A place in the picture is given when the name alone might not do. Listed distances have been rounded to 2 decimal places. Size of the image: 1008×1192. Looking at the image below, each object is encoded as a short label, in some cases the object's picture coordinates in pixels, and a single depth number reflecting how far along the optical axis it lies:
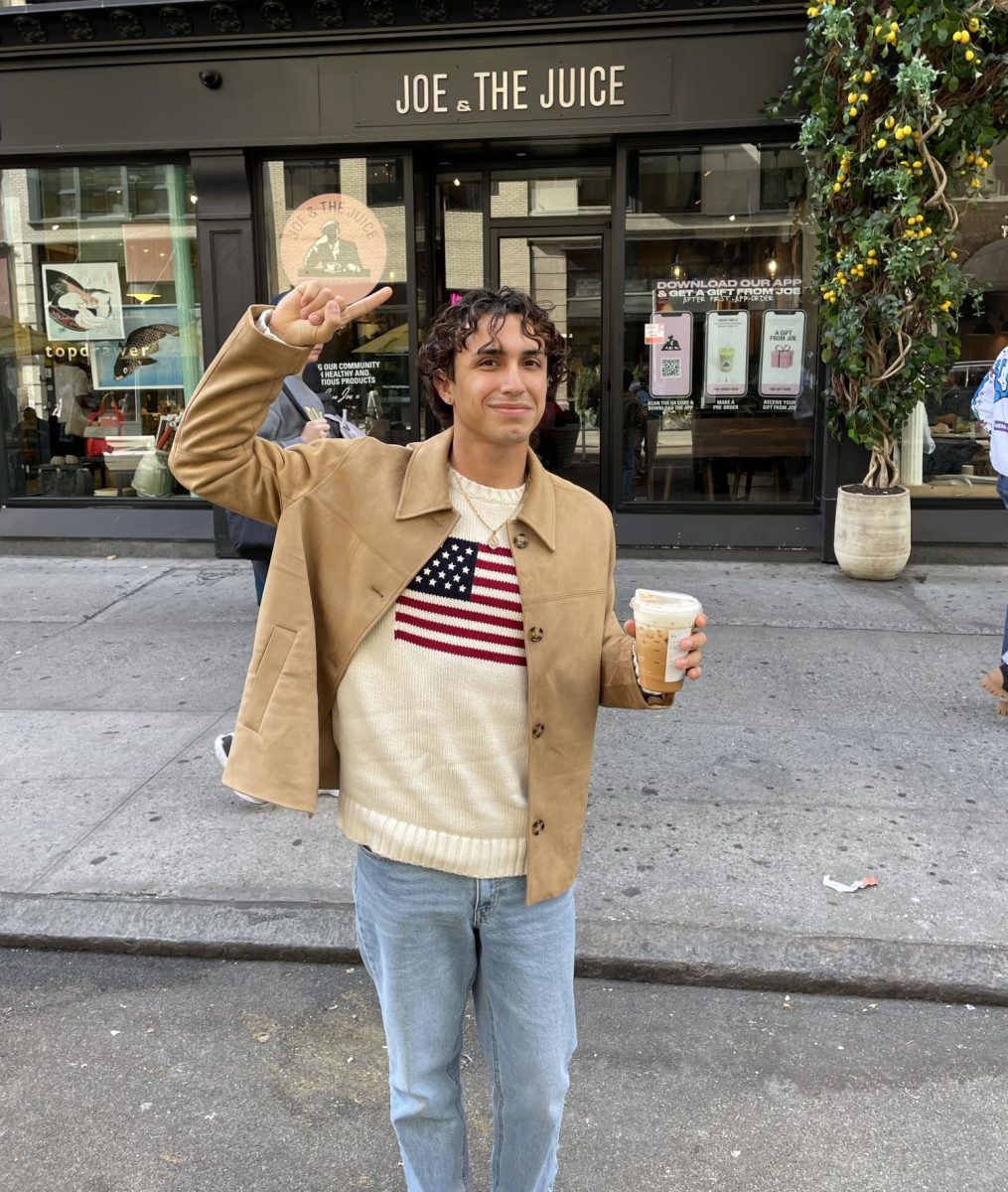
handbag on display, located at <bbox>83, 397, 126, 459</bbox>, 9.43
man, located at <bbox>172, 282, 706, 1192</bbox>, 1.88
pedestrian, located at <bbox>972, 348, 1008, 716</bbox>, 5.02
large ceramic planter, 7.71
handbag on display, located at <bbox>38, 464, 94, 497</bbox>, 9.51
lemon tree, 6.64
